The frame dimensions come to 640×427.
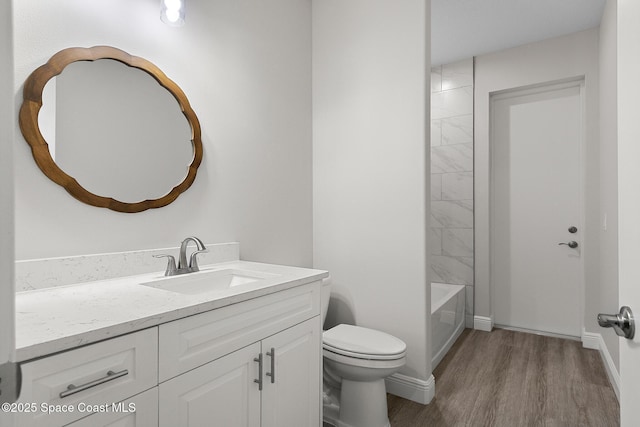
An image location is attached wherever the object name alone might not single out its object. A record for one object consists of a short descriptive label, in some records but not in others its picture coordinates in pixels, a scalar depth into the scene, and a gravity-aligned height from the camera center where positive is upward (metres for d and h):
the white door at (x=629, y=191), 0.66 +0.04
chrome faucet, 1.55 -0.22
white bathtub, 2.62 -0.86
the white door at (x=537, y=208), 3.19 +0.05
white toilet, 1.81 -0.83
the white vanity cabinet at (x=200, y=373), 0.79 -0.45
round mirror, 1.31 +0.36
